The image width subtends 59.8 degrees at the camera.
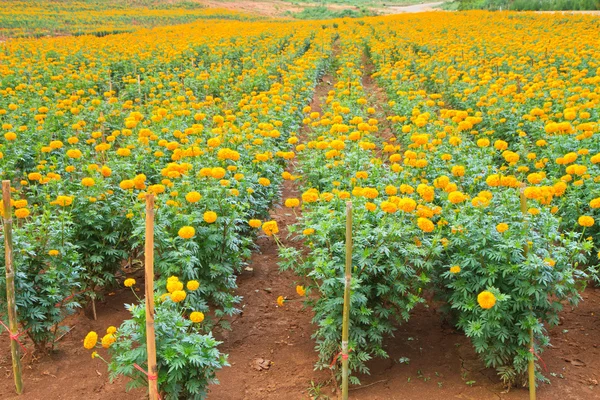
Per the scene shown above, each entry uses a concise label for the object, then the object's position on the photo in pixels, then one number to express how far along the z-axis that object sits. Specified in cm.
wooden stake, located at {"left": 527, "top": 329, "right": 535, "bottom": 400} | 381
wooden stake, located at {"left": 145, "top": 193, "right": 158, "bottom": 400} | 314
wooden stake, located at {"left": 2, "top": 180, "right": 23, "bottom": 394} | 378
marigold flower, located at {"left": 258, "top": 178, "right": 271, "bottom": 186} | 552
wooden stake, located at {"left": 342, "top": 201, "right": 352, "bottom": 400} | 363
